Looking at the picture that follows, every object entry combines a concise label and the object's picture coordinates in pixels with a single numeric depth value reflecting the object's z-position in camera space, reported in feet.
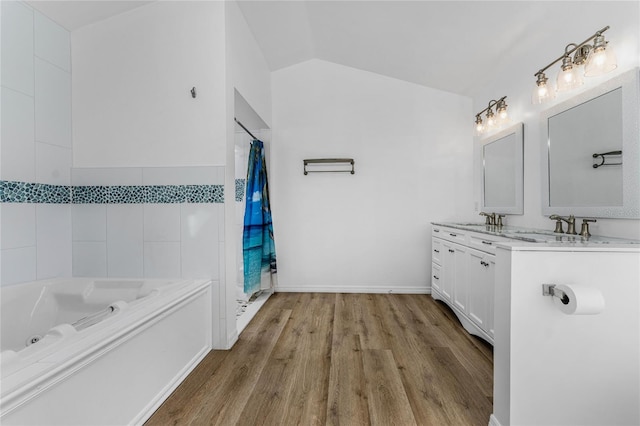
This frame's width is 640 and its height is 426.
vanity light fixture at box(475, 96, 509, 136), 8.47
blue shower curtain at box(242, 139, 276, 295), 10.13
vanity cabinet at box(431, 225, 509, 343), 6.59
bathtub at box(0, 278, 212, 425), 3.13
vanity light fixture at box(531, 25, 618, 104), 5.07
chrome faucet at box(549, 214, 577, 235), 5.96
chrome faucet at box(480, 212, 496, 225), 8.98
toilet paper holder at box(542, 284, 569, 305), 3.74
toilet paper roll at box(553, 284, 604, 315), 3.58
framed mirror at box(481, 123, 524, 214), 8.05
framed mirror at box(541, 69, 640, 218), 5.06
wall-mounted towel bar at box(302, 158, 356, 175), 10.98
